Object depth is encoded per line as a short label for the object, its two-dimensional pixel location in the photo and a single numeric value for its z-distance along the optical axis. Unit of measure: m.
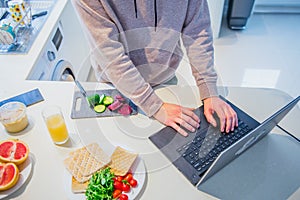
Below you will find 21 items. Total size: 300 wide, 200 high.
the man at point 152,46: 0.87
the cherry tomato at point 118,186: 0.78
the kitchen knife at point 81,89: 1.05
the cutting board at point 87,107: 0.97
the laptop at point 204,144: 0.78
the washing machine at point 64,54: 1.32
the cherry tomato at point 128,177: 0.80
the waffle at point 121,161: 0.81
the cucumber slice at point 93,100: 1.00
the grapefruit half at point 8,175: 0.80
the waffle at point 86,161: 0.81
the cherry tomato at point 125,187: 0.78
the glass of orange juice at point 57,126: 0.89
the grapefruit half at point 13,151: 0.85
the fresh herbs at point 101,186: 0.75
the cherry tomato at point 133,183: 0.79
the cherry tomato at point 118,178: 0.80
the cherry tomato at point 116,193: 0.77
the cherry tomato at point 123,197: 0.76
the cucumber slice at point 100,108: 0.98
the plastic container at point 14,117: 0.93
